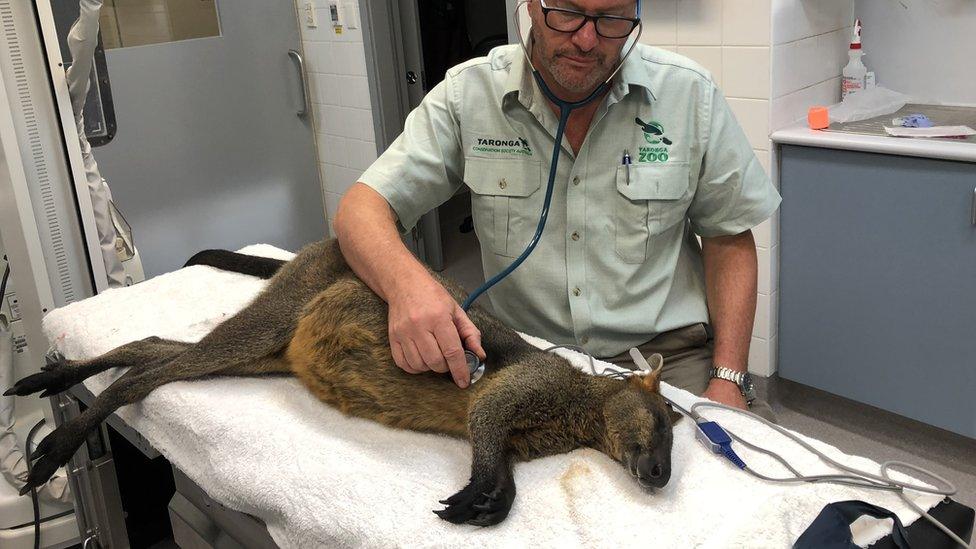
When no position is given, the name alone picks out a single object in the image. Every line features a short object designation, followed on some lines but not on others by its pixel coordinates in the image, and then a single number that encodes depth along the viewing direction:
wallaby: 1.35
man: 1.83
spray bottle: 3.25
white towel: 1.20
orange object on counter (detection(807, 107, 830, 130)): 3.02
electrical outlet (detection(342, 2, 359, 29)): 4.28
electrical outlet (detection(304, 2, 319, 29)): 4.45
